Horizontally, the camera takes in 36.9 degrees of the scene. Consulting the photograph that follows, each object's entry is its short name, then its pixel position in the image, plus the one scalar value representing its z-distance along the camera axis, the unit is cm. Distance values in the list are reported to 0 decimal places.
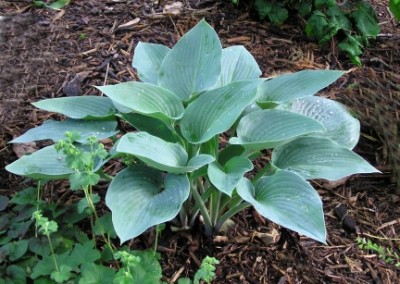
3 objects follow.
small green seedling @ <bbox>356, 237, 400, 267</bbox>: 254
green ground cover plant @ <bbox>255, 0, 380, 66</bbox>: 358
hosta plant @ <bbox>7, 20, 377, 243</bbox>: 213
